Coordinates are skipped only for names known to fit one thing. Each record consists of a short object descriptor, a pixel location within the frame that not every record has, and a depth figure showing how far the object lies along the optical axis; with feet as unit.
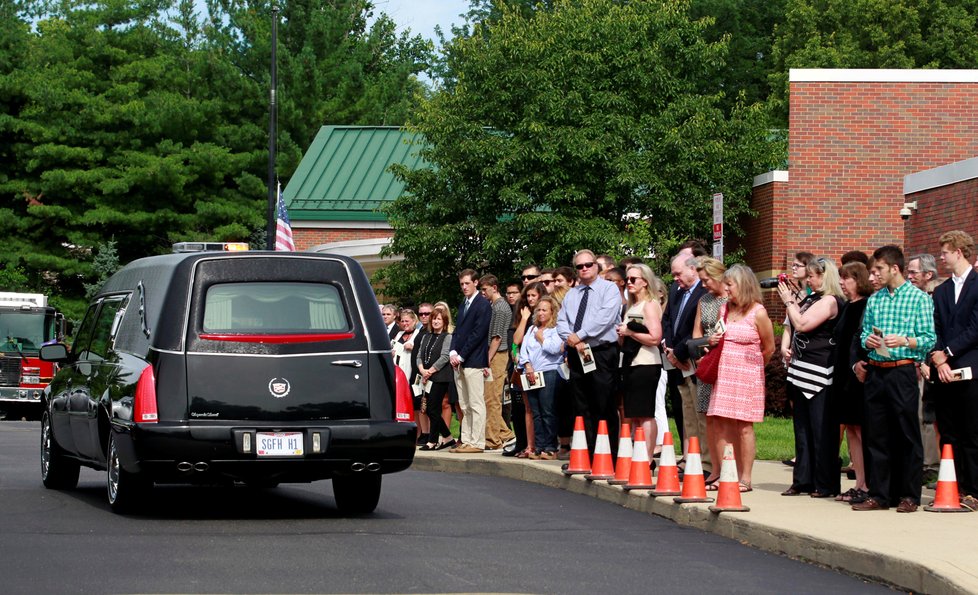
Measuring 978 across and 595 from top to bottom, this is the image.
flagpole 126.52
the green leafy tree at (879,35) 170.09
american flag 103.65
